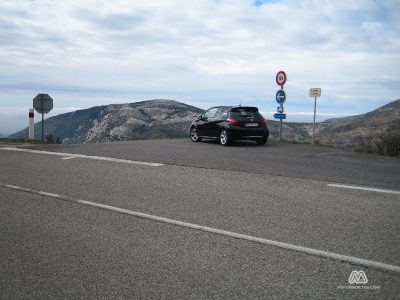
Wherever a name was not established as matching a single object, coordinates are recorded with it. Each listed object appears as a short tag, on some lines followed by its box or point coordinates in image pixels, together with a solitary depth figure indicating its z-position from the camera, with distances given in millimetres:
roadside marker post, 21812
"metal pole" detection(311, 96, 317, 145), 19552
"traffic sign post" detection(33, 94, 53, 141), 23936
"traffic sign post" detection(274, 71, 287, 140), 19844
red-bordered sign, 20250
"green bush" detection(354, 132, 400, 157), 15516
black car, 16891
